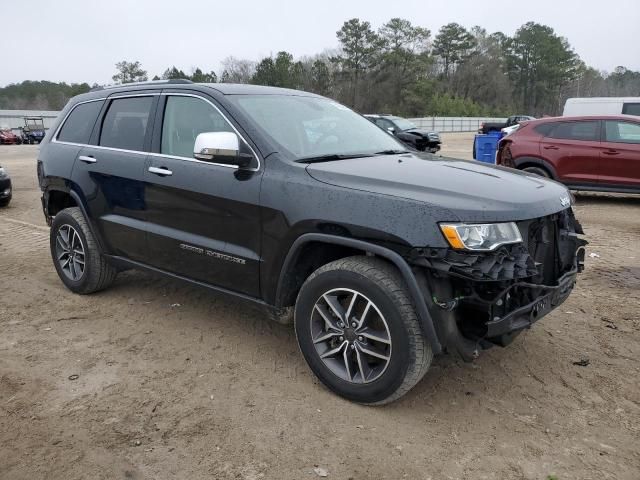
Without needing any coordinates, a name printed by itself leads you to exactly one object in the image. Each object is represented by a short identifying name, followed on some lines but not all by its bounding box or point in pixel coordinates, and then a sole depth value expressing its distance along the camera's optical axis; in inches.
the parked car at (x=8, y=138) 1596.9
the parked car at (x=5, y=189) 389.4
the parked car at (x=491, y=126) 1250.0
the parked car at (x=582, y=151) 365.4
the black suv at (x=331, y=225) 108.0
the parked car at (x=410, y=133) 754.8
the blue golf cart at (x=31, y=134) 1664.6
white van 593.0
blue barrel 534.9
